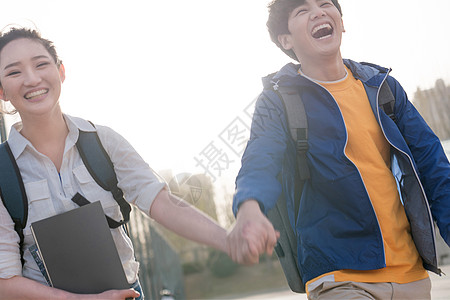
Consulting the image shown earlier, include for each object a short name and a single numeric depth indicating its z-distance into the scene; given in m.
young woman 1.99
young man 2.15
